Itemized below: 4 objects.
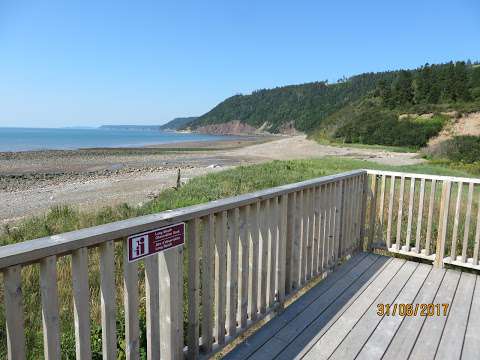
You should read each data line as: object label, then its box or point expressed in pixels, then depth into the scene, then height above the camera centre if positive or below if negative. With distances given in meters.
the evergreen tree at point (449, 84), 52.09 +5.57
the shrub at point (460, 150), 24.73 -1.73
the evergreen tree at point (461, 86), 50.88 +5.21
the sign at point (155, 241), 1.73 -0.55
